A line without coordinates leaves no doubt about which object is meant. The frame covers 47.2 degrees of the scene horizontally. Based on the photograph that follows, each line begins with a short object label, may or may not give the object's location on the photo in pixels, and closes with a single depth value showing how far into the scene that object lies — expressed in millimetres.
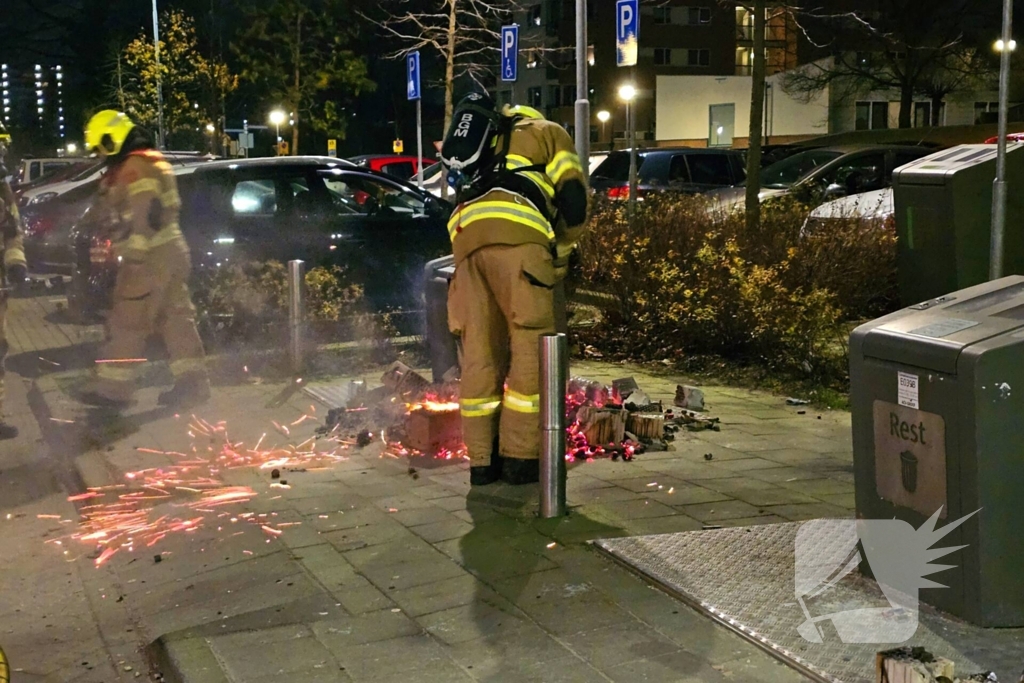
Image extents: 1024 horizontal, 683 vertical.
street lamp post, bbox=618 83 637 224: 9920
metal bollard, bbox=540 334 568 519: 4977
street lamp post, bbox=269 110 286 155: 42469
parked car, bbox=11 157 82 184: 25317
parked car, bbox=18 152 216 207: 16875
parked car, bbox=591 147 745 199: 17953
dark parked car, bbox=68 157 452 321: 10523
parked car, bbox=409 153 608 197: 20562
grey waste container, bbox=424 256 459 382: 7285
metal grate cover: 3625
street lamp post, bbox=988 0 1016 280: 8312
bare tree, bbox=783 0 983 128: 42469
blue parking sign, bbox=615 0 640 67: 14961
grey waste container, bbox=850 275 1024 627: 3631
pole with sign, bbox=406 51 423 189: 20828
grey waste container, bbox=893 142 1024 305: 8859
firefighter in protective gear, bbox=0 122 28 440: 8195
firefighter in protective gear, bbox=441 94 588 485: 5523
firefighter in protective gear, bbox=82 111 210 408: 8188
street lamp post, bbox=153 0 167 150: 38531
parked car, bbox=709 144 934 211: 16328
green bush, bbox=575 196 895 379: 8125
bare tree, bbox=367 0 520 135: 21798
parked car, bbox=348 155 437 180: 26766
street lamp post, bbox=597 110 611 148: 48378
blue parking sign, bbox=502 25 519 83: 17125
